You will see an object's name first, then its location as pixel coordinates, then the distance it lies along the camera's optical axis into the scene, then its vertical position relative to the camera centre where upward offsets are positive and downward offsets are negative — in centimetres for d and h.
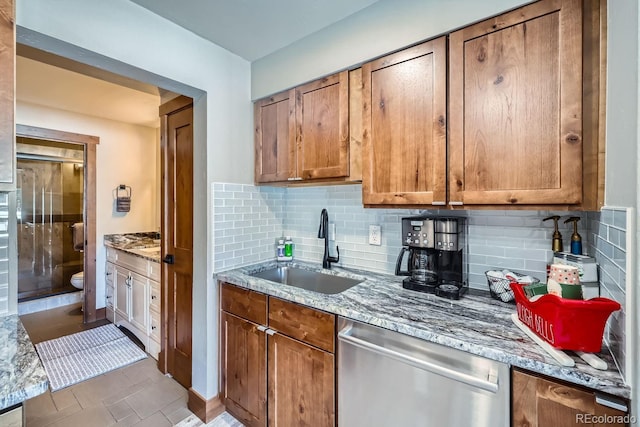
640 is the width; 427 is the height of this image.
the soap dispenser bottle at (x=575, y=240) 123 -13
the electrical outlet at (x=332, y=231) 216 -16
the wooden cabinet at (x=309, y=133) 168 +50
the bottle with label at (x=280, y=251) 231 -34
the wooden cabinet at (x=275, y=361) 139 -83
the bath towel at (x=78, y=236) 369 -34
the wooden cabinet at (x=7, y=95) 98 +41
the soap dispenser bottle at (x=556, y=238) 129 -13
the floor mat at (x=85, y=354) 234 -134
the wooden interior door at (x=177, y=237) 210 -21
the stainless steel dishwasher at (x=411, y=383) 98 -67
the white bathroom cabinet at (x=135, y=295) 261 -87
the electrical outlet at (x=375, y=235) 193 -17
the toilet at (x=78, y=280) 354 -88
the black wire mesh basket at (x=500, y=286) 134 -37
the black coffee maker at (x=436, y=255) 146 -25
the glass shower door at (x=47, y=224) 373 -19
